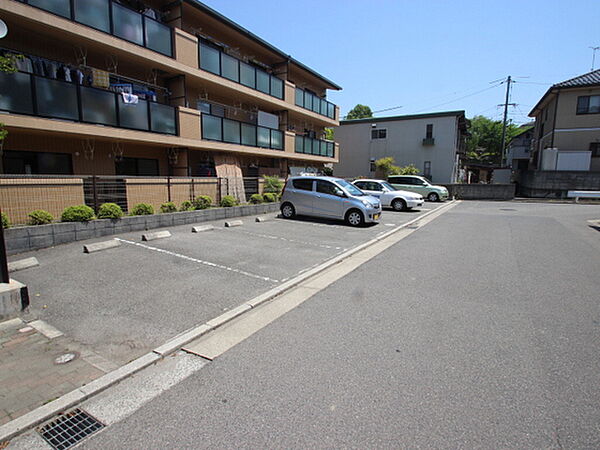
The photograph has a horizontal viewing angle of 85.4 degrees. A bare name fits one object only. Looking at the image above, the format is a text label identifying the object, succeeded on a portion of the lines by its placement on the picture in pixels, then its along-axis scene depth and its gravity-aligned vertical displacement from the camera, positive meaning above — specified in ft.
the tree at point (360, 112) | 197.06 +40.27
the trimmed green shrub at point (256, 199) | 46.80 -3.09
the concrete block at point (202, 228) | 31.63 -5.08
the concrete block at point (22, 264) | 18.74 -5.28
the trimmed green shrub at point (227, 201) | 41.06 -3.09
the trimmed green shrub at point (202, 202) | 38.24 -2.96
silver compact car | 37.37 -2.66
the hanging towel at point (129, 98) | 35.09 +8.35
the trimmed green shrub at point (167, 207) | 34.35 -3.25
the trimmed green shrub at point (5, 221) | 22.48 -3.28
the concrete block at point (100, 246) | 22.89 -5.07
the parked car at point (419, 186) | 74.23 -1.51
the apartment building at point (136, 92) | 29.58 +10.41
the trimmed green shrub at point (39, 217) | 23.72 -3.14
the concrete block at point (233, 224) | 34.96 -5.01
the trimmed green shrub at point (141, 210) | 31.35 -3.28
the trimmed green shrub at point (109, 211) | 27.86 -3.06
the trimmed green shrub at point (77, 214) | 25.50 -3.05
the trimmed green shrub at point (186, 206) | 36.58 -3.31
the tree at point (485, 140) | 189.88 +23.55
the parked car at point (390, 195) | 54.54 -2.73
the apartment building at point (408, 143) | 96.07 +11.40
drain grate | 7.34 -5.96
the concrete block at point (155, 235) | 26.96 -5.00
